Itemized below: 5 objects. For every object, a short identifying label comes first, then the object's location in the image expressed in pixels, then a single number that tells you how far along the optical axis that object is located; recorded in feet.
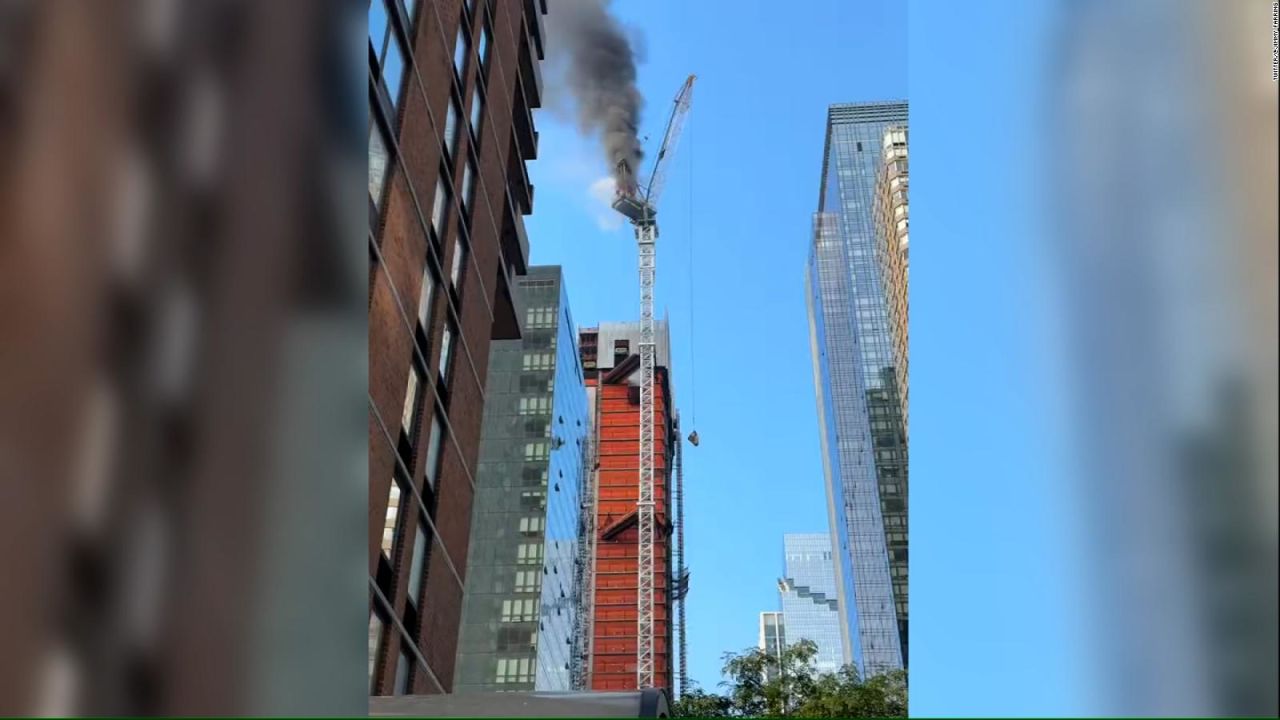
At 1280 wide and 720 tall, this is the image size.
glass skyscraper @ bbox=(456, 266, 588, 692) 255.70
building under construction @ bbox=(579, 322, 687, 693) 481.05
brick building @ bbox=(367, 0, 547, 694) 68.39
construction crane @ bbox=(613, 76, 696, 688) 458.91
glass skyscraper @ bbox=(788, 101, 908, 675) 391.45
